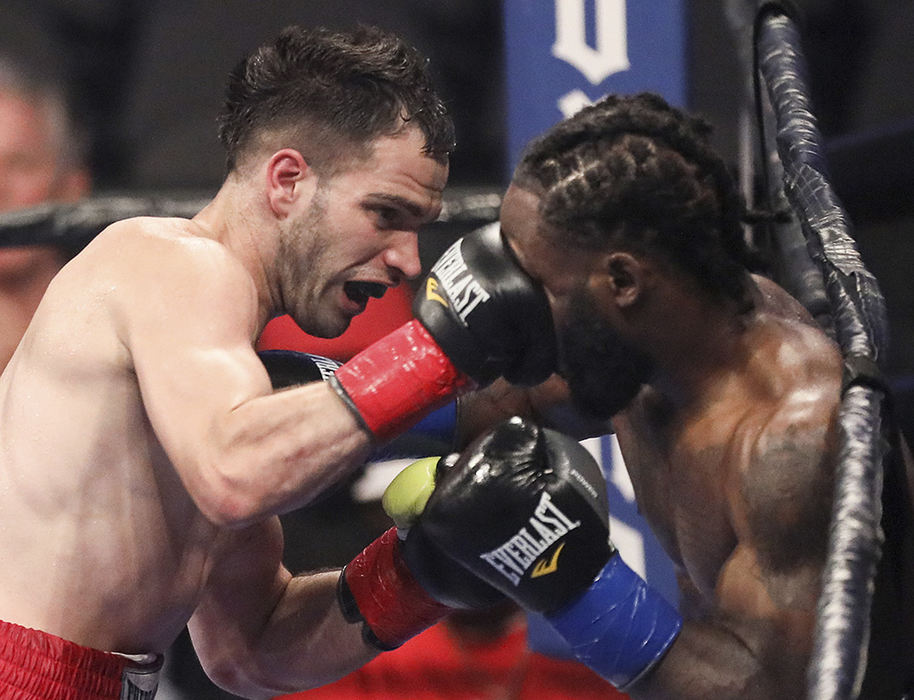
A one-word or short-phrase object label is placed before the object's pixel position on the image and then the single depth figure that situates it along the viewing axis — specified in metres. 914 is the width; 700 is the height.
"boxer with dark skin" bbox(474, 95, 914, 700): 4.82
